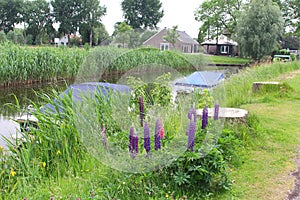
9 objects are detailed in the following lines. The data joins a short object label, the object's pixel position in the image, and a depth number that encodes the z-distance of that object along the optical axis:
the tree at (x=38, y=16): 53.44
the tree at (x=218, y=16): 37.28
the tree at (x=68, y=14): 52.50
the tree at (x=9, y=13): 53.04
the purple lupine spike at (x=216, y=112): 3.66
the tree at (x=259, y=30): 26.20
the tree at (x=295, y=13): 39.19
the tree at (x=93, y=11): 44.53
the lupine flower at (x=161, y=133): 3.16
